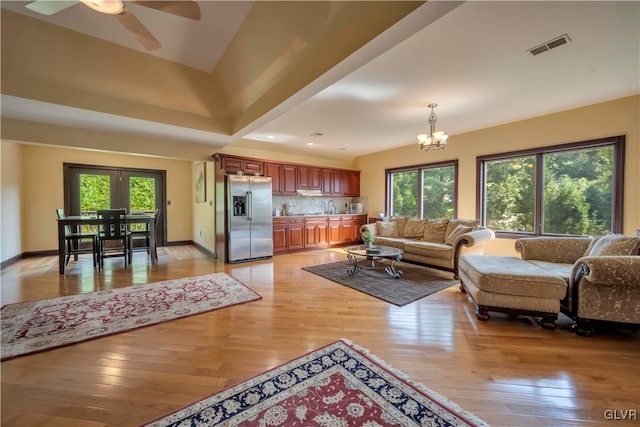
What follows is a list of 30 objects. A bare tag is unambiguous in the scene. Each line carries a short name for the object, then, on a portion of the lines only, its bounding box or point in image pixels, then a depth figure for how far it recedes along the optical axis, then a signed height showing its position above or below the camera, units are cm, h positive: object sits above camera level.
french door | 543 +49
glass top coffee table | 375 -70
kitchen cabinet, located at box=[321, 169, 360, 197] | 670 +75
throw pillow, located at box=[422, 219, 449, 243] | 463 -42
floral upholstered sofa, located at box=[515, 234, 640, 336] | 200 -68
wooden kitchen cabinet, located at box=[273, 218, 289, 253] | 562 -59
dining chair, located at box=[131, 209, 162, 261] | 480 -51
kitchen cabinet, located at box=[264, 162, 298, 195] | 566 +78
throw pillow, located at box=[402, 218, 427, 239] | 502 -41
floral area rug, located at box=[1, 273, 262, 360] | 211 -108
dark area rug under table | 314 -109
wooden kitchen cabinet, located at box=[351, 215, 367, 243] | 697 -44
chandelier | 359 +103
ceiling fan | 173 +156
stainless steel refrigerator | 476 -18
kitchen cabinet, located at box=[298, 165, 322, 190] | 621 +81
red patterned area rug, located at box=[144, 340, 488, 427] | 128 -110
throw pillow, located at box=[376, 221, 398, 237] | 535 -45
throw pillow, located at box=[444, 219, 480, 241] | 430 -27
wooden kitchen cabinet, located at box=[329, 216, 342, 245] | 653 -58
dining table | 392 -22
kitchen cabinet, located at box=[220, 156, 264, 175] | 499 +94
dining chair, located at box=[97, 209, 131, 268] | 428 -34
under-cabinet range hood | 621 +44
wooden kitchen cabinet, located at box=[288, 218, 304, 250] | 586 -58
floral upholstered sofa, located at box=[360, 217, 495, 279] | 388 -56
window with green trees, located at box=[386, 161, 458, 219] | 530 +42
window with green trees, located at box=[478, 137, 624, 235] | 348 +30
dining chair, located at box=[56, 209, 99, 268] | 426 -55
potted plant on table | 401 -50
